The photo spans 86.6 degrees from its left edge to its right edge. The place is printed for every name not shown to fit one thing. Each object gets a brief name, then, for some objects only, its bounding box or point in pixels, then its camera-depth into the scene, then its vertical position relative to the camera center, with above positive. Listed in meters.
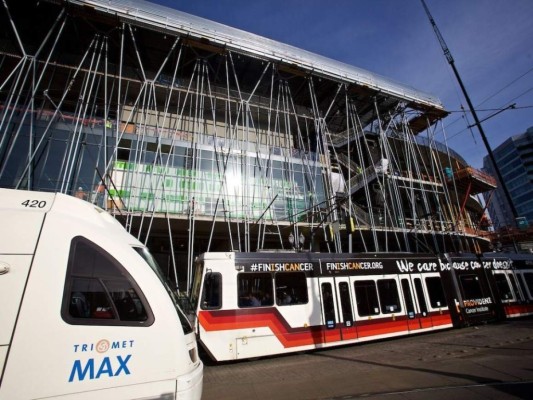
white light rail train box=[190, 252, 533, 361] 7.56 +0.19
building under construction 13.45 +9.52
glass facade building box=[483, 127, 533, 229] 71.62 +32.43
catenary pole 10.96 +7.38
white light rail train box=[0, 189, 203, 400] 2.41 +0.01
